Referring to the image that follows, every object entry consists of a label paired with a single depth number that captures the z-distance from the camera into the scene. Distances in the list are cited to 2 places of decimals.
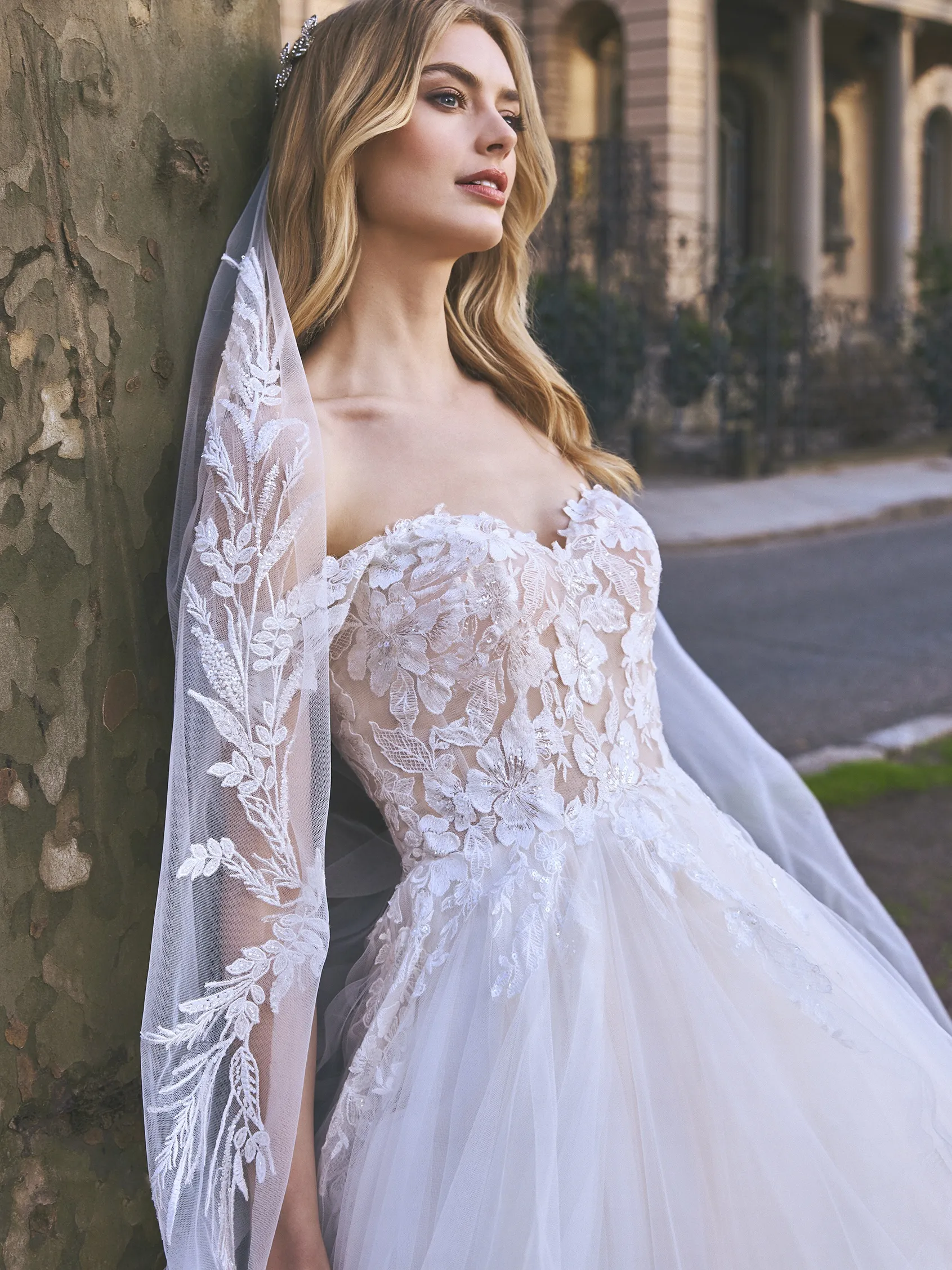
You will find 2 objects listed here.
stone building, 21.33
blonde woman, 1.56
